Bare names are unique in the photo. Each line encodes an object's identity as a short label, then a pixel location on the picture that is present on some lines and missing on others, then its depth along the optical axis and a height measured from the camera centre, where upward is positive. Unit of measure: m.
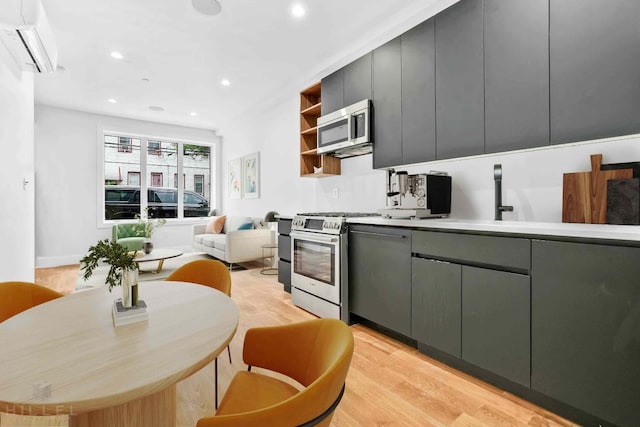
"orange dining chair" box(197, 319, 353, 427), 0.66 -0.47
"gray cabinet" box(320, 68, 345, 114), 3.37 +1.39
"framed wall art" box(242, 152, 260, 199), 5.65 +0.72
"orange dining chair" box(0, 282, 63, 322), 1.50 -0.43
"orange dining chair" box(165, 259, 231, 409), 1.94 -0.40
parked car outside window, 6.17 +0.22
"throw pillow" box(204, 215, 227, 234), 6.02 -0.25
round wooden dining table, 0.69 -0.41
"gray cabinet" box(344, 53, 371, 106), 3.05 +1.38
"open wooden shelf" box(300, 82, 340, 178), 3.93 +1.07
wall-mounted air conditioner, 2.17 +1.40
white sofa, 4.80 -0.50
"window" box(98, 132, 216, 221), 6.16 +0.78
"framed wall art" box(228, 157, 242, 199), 6.31 +0.75
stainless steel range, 2.74 -0.51
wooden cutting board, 1.68 +0.11
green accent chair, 5.53 -0.34
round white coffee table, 4.14 -0.61
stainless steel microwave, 3.02 +0.87
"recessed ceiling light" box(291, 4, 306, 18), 2.70 +1.85
